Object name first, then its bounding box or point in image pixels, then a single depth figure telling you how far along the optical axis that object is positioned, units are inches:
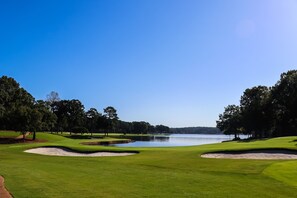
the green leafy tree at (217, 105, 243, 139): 4150.6
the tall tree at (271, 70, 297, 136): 3034.0
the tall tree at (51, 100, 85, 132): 5068.9
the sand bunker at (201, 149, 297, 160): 1126.2
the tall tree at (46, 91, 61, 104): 5182.1
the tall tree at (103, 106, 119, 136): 5132.9
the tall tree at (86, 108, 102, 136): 5679.1
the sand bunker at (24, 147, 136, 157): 1381.6
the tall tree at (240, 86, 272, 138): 3331.7
